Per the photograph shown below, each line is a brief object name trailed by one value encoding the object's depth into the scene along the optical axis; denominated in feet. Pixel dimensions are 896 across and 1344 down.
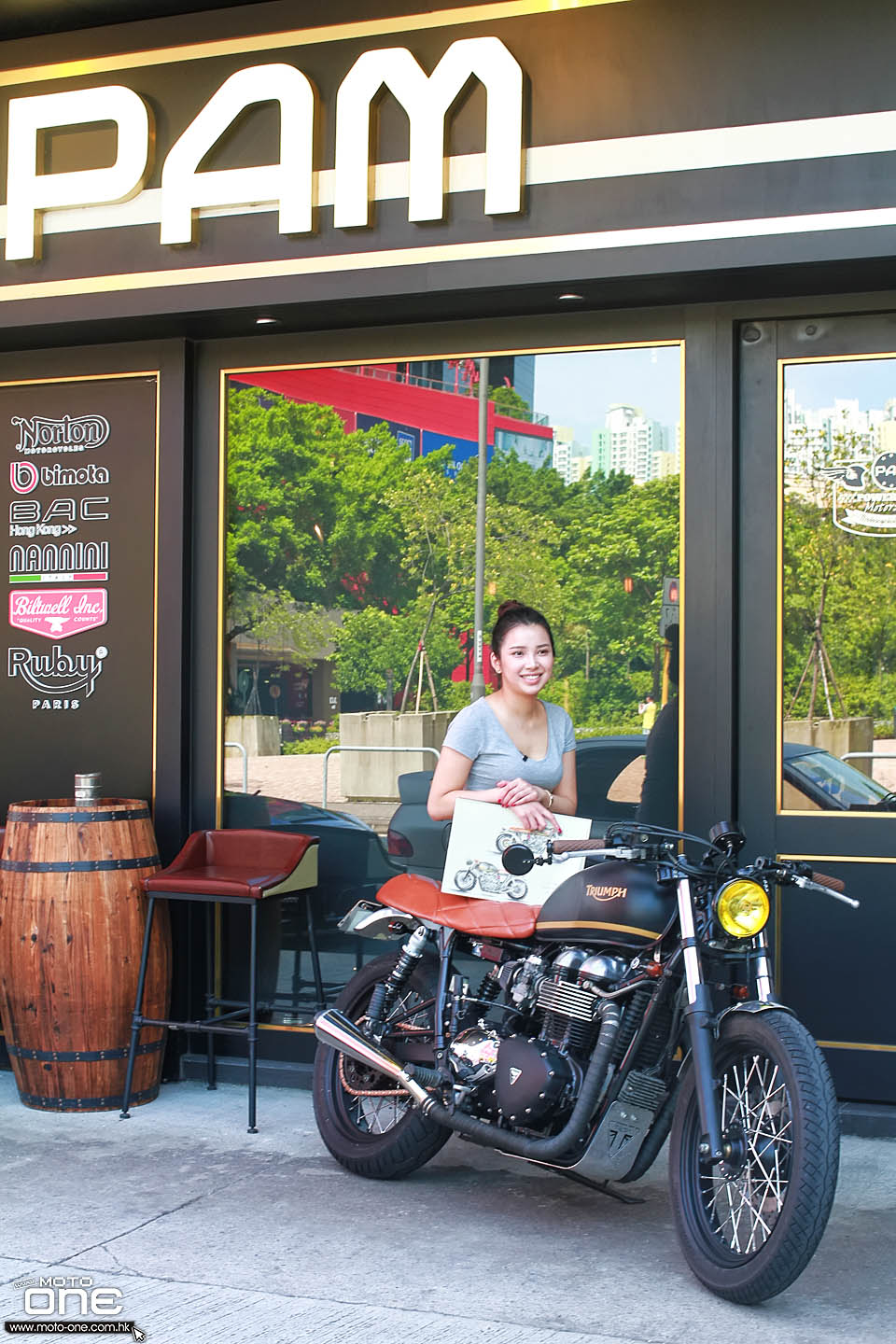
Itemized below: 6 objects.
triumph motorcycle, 10.99
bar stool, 16.25
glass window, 16.76
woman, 14.79
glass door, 15.94
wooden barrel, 16.58
